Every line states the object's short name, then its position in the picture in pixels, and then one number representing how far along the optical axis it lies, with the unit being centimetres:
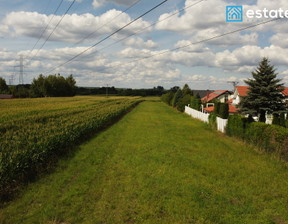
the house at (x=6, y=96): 8629
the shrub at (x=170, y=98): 7344
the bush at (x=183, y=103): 4738
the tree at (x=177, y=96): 6068
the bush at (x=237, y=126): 1585
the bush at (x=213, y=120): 2261
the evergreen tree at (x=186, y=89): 8319
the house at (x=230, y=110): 3322
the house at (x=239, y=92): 3724
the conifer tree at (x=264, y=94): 2086
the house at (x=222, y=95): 6431
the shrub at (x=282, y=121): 1781
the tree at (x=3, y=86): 10441
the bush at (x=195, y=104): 3893
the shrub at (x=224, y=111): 2398
